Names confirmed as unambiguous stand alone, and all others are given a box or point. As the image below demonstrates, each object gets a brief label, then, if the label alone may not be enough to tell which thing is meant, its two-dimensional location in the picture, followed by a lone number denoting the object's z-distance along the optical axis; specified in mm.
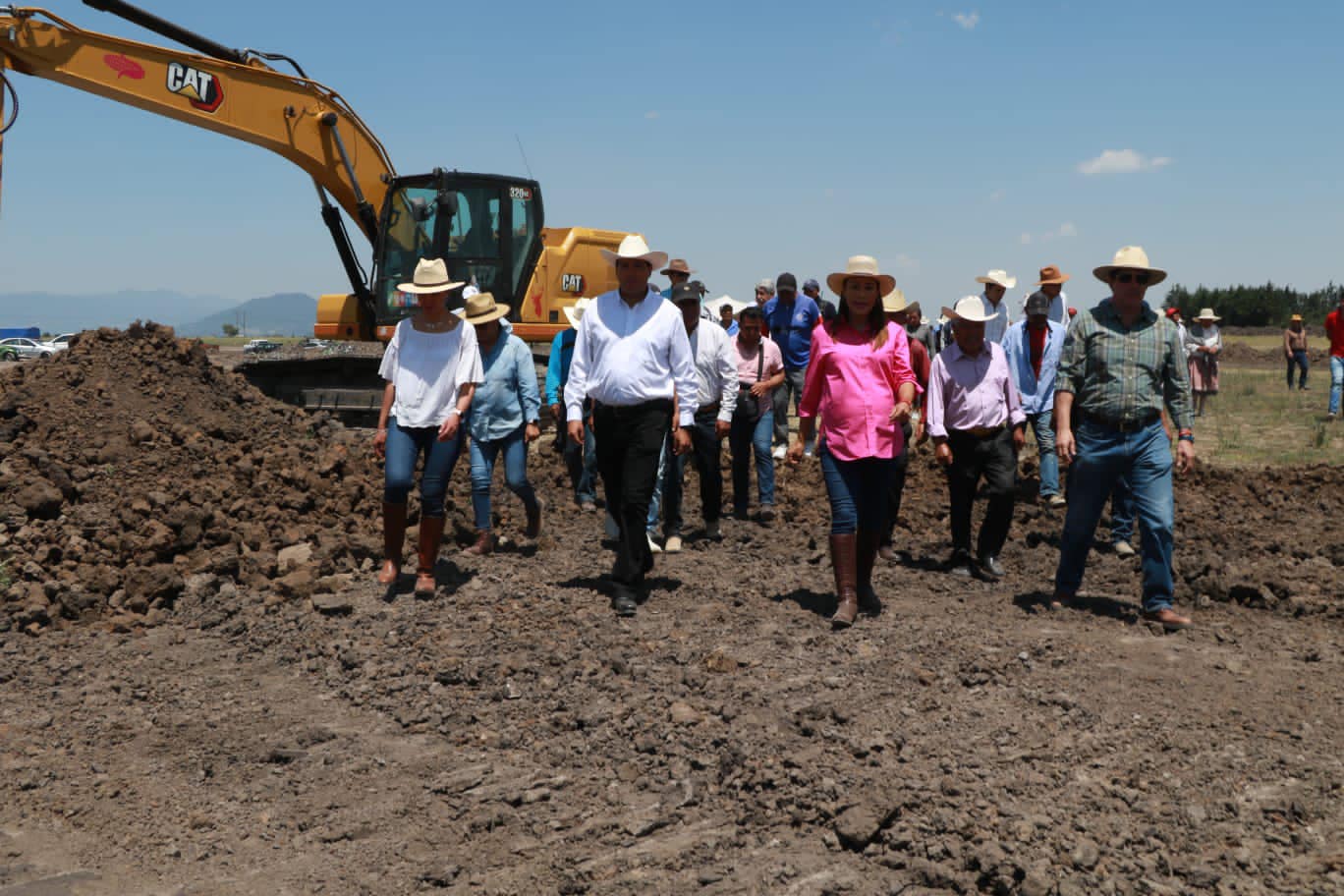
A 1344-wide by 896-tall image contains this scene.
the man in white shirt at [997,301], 10117
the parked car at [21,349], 47719
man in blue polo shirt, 11422
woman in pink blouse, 6527
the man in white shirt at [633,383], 6848
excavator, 12742
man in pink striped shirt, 7680
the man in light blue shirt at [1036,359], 9789
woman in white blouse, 7043
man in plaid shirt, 6574
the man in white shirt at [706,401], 8789
